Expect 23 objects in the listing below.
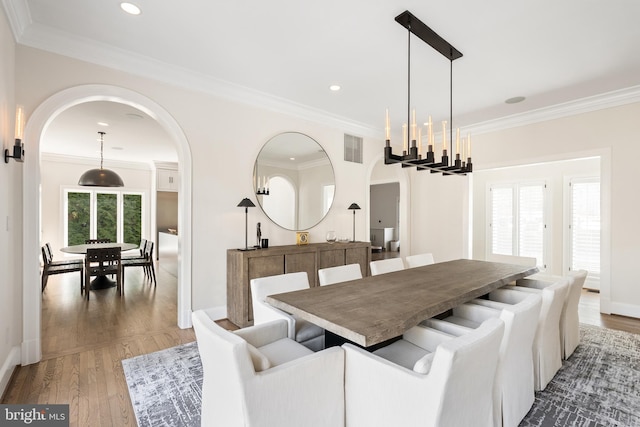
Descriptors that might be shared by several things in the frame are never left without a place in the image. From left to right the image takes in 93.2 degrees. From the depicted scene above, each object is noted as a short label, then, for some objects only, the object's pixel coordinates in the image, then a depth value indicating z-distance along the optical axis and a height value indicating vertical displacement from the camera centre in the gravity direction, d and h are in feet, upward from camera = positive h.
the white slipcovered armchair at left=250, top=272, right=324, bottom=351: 6.87 -2.30
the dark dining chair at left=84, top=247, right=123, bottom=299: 15.79 -2.54
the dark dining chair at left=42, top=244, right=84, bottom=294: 15.51 -2.84
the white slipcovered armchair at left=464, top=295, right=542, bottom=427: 5.41 -2.96
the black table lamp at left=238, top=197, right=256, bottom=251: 11.98 +0.07
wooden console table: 11.39 -2.12
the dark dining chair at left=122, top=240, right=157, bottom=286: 18.10 -2.85
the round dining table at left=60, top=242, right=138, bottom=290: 16.99 -2.09
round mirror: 13.65 +1.60
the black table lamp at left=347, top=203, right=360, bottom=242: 15.96 +0.28
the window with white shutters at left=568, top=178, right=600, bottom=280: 17.74 -0.70
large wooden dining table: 5.00 -1.84
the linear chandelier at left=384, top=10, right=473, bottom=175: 7.95 +2.08
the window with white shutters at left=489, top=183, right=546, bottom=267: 19.93 -0.38
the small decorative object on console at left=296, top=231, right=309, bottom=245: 14.32 -1.13
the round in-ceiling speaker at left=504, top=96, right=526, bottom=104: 13.13 +5.06
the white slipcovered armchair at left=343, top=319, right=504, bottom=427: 3.94 -2.47
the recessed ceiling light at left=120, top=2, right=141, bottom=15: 7.52 +5.20
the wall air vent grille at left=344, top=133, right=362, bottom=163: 16.83 +3.70
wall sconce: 7.21 +1.64
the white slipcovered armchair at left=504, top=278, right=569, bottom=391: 7.09 -3.06
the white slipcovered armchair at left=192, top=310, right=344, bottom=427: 4.11 -2.53
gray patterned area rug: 6.40 -4.32
